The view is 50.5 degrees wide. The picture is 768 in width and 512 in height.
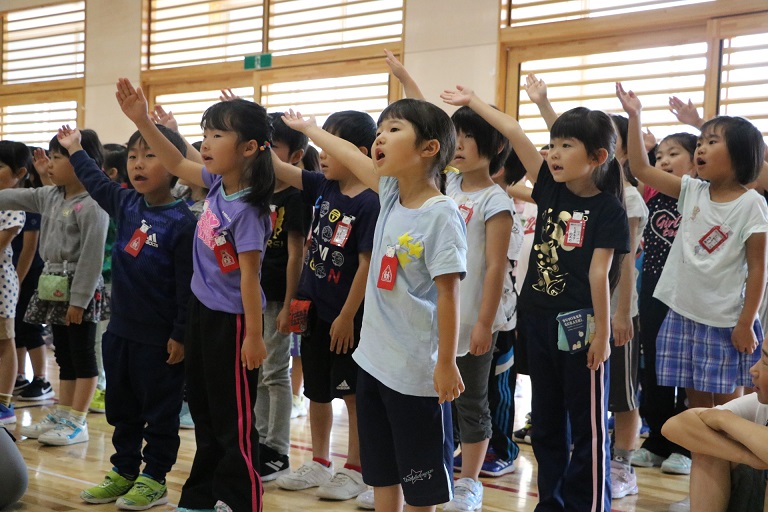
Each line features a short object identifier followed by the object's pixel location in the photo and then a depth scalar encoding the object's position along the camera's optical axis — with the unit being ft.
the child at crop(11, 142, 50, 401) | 13.42
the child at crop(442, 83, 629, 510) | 7.26
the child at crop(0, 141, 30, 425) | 11.37
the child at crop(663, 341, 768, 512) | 6.11
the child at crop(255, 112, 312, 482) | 9.55
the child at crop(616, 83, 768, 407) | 9.05
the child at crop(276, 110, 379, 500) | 8.57
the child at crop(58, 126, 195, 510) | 8.34
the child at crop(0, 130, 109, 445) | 10.50
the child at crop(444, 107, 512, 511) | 8.22
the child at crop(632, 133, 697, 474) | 10.63
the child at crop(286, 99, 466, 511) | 6.09
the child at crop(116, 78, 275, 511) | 7.53
